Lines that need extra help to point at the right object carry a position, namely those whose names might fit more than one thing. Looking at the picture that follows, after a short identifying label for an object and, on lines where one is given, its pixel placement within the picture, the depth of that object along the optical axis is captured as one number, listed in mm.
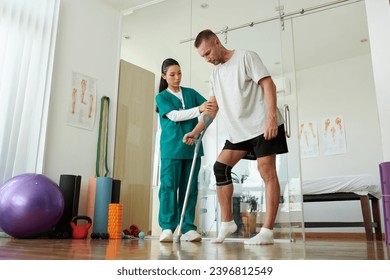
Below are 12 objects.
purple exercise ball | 2820
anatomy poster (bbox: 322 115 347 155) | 5848
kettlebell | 3271
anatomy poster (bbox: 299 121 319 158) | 6039
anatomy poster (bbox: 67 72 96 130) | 3960
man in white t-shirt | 2137
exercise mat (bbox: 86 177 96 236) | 3650
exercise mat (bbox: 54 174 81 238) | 3361
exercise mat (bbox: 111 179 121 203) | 3688
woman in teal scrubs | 2607
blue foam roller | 3531
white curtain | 3352
